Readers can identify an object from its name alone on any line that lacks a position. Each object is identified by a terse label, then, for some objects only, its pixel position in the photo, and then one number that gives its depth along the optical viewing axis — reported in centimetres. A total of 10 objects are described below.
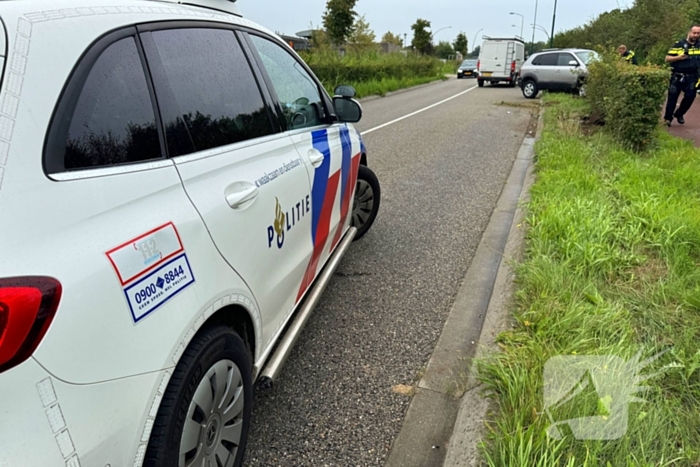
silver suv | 1781
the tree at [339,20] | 2886
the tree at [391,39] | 6256
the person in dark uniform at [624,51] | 1324
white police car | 110
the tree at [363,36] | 3491
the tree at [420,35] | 5645
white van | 2845
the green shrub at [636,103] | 691
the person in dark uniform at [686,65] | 891
